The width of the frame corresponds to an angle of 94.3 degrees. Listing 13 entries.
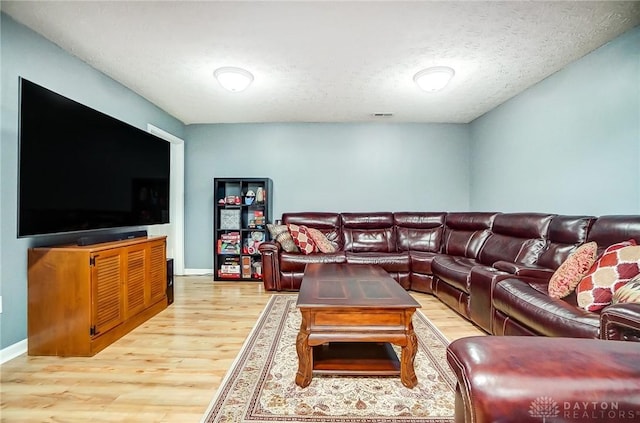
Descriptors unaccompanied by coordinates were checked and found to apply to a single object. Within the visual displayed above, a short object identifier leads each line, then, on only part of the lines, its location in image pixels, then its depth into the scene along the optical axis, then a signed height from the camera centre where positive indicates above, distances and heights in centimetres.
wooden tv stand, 207 -62
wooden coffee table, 167 -66
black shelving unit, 429 -24
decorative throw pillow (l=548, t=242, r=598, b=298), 193 -39
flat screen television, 186 +34
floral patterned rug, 148 -101
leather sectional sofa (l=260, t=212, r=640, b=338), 190 -48
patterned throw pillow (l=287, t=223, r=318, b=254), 386 -34
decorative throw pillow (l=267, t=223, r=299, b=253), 388 -33
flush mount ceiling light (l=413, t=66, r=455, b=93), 275 +129
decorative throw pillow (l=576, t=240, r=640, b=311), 167 -37
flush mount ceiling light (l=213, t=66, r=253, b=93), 275 +128
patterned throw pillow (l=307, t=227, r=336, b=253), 393 -39
